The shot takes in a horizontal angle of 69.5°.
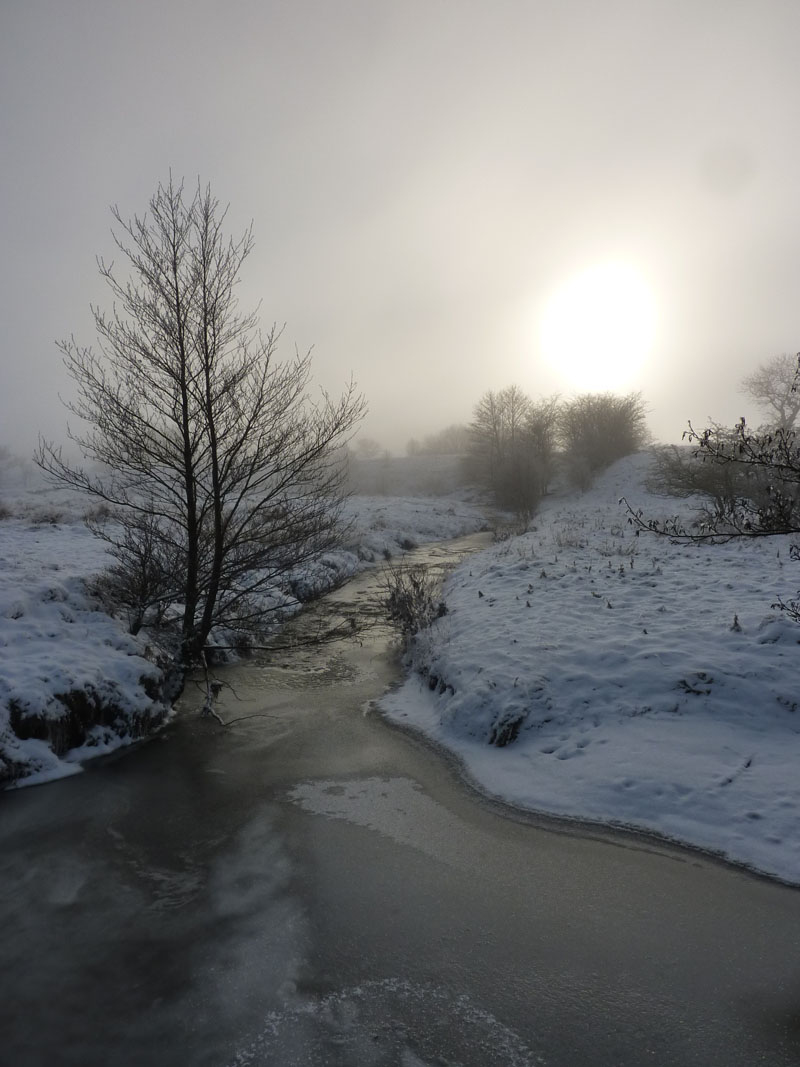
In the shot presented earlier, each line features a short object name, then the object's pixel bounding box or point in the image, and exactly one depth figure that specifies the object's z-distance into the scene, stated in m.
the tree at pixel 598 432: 47.78
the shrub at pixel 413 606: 13.03
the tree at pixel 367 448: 112.02
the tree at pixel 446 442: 98.31
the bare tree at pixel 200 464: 9.88
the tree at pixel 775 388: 57.50
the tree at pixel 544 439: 46.09
